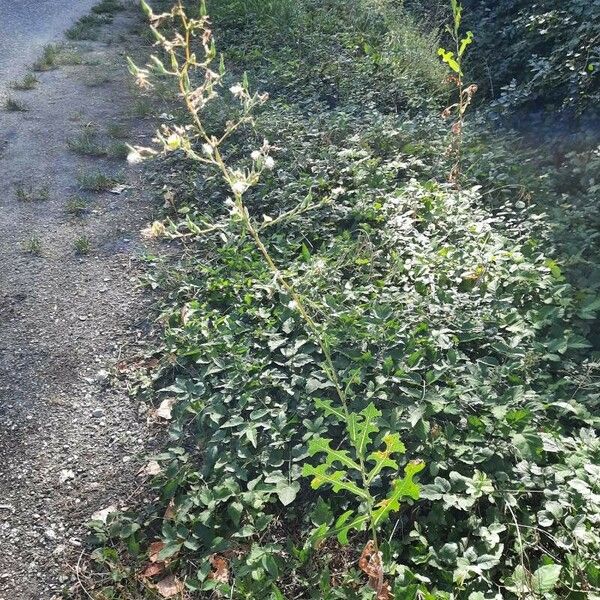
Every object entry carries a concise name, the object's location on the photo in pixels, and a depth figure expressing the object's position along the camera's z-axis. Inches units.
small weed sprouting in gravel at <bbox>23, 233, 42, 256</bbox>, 152.2
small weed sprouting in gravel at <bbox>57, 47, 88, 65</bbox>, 255.4
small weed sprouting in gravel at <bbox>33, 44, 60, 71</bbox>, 250.4
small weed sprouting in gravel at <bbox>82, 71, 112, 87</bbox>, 235.9
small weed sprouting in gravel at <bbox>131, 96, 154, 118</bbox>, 211.8
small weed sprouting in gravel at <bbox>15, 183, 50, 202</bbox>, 171.3
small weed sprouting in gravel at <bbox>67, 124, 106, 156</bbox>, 191.5
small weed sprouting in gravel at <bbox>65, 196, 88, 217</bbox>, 165.9
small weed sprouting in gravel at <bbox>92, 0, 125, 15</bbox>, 307.4
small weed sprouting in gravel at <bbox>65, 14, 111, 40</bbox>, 279.6
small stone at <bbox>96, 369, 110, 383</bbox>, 118.8
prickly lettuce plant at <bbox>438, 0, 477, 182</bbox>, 142.7
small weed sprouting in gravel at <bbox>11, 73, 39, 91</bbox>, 234.1
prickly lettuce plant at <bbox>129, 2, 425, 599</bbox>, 67.9
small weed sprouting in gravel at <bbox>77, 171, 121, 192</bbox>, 175.3
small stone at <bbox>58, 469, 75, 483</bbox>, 101.7
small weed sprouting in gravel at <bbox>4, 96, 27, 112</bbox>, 219.8
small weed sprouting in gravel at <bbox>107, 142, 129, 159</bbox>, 189.5
